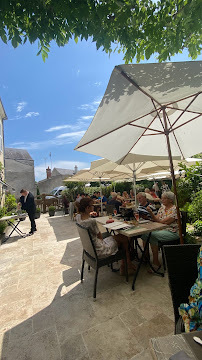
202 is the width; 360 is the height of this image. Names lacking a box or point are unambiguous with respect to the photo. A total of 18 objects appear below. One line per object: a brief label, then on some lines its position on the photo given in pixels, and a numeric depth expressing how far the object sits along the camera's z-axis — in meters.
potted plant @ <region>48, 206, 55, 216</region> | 11.10
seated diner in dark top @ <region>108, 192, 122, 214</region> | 7.01
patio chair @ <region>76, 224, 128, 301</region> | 2.48
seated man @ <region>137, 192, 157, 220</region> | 3.75
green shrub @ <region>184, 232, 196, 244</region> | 3.36
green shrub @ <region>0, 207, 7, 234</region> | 5.81
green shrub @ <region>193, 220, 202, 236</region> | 3.40
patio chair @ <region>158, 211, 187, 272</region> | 2.93
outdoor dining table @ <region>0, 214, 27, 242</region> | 5.80
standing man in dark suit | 6.75
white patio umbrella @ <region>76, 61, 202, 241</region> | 1.69
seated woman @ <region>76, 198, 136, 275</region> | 2.64
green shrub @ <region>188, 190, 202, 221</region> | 3.37
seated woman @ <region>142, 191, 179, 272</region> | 3.00
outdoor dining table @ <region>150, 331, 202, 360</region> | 0.71
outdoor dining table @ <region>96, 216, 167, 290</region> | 2.59
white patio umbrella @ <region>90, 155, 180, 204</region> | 5.63
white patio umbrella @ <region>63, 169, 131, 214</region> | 8.32
